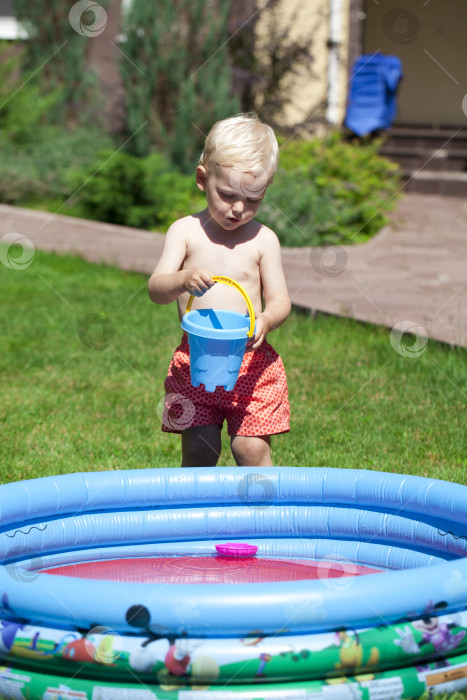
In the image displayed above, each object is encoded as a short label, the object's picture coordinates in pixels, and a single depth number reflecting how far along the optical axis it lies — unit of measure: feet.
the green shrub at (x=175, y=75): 33.58
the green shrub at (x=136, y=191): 29.81
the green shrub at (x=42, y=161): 33.76
